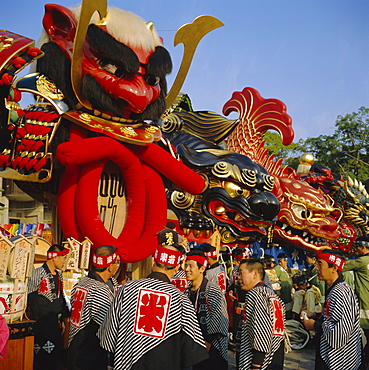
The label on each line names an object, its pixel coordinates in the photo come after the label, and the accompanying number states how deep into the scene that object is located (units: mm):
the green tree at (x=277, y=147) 26478
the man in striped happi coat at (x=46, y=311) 4848
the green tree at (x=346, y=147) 22797
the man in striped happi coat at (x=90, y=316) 3944
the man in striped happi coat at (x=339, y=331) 3914
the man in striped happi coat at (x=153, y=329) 3137
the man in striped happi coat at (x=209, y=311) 4379
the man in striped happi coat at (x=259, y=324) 3641
